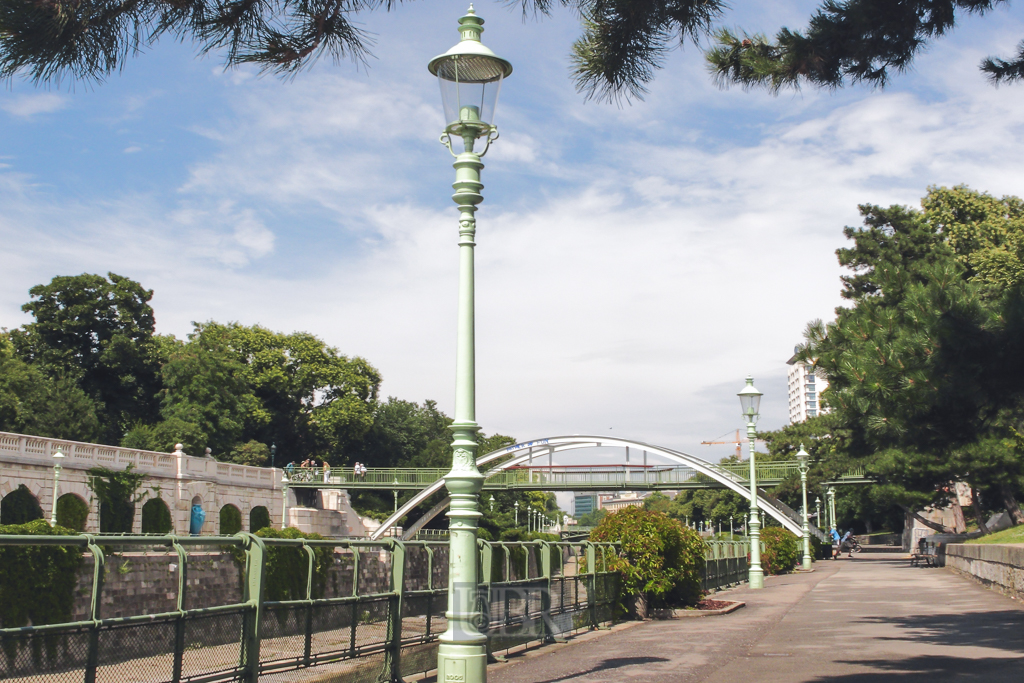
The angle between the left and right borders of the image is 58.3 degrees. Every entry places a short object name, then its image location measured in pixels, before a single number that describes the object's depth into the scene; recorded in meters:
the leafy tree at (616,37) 6.04
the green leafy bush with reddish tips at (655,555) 18.47
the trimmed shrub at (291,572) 8.93
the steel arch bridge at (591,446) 61.69
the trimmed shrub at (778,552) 39.72
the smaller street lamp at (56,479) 43.04
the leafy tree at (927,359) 11.03
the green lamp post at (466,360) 8.36
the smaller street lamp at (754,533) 28.52
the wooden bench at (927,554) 42.23
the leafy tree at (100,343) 64.38
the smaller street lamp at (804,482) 43.40
